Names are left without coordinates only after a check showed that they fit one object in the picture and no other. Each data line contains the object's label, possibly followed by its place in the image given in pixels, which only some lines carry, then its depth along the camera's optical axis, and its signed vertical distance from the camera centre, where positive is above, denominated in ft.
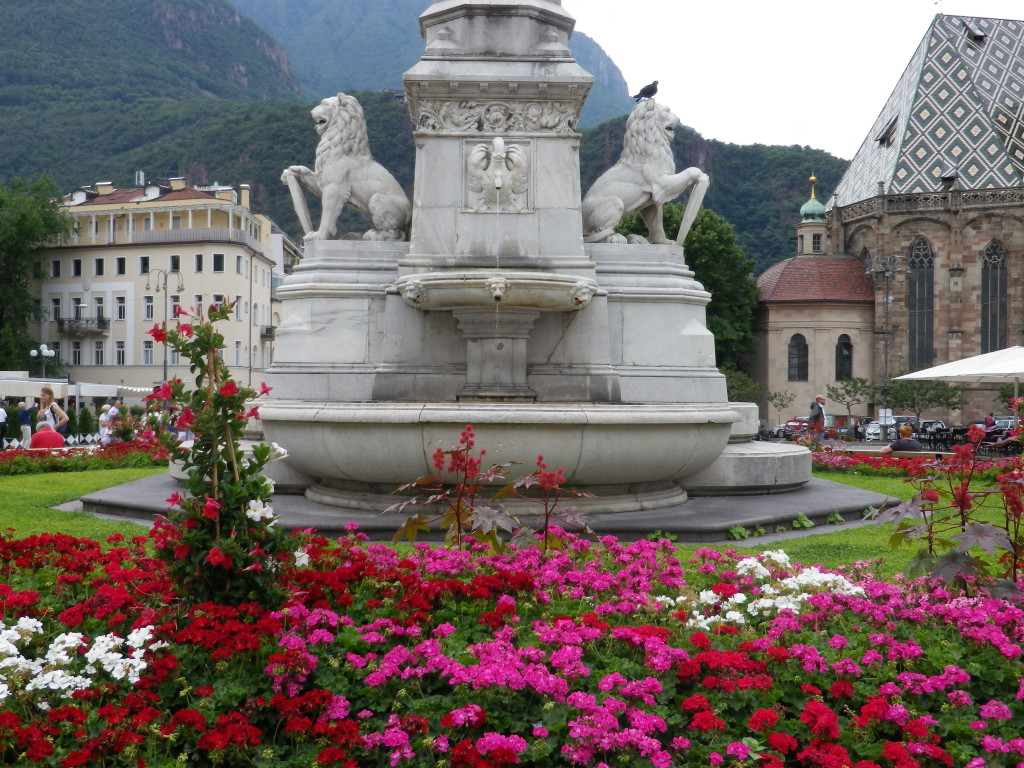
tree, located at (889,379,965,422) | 170.81 -2.26
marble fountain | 33.12 +3.31
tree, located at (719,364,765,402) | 170.09 -0.82
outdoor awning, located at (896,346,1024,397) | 63.98 +0.78
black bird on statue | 37.42 +10.21
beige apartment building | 191.31 +19.70
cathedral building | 204.54 +26.31
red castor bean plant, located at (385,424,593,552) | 19.56 -2.58
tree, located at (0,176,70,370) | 180.14 +24.41
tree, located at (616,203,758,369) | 173.78 +17.48
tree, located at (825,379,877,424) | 180.24 -2.03
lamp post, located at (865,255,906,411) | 192.36 +20.58
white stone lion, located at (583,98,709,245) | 36.70 +6.91
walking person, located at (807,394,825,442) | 74.43 -3.10
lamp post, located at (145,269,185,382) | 191.11 +18.77
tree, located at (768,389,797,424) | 202.03 -3.65
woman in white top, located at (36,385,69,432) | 63.02 -1.97
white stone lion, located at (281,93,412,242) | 36.96 +7.06
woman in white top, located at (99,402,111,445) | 76.11 -3.50
